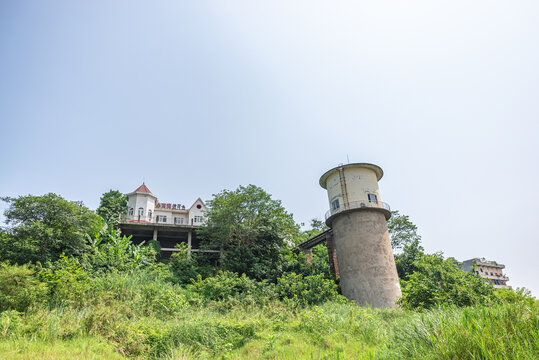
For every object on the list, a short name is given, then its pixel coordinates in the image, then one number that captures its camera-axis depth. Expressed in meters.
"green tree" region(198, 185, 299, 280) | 24.39
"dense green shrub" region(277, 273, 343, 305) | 19.31
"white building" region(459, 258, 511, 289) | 62.91
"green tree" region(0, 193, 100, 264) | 17.53
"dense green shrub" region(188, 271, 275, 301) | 18.05
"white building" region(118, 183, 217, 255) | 29.48
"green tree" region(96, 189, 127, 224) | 35.52
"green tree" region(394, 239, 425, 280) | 33.09
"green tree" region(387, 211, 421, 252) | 37.25
